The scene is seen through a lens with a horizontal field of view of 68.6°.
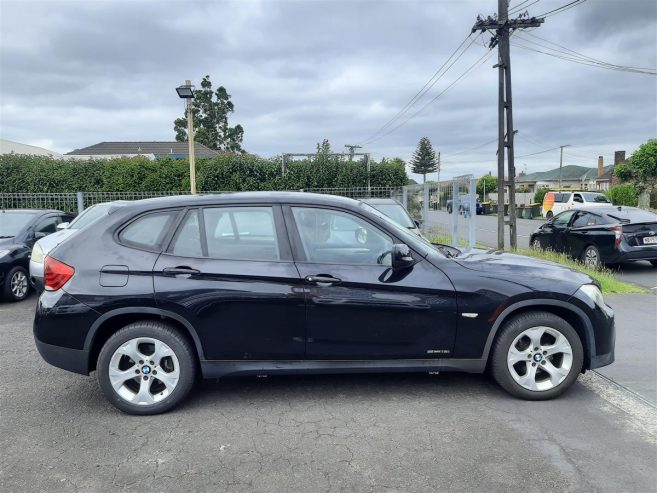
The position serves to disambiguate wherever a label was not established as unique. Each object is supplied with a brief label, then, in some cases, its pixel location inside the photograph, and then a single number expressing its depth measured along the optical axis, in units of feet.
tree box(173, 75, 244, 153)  198.90
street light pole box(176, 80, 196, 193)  40.65
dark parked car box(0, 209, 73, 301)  25.79
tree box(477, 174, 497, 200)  240.32
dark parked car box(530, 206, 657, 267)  32.71
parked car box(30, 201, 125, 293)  23.66
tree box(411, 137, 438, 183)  329.11
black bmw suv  12.07
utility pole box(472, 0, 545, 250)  39.55
